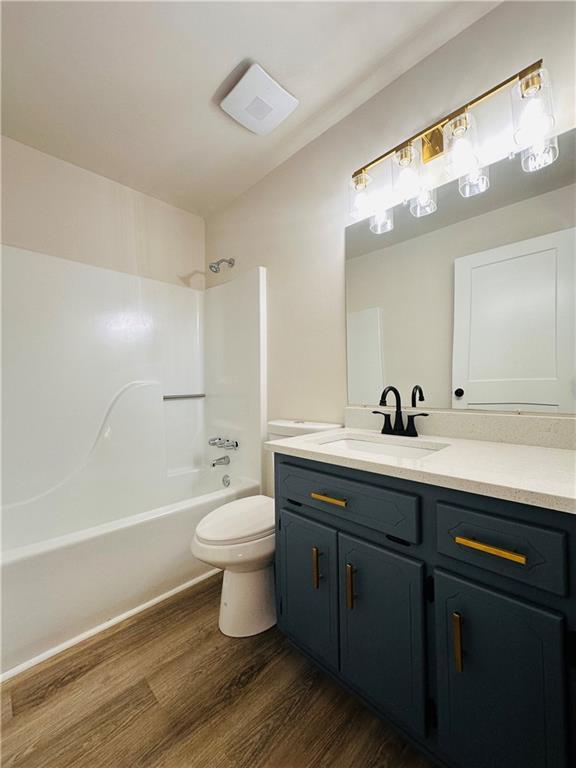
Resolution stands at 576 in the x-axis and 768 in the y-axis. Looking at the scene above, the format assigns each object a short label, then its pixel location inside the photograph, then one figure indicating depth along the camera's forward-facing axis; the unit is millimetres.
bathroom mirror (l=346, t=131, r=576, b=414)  1111
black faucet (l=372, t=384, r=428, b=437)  1409
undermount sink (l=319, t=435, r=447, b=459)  1282
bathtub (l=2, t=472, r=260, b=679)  1335
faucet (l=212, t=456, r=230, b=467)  2348
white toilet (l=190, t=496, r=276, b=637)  1408
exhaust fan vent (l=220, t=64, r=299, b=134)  1504
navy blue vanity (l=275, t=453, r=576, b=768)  695
